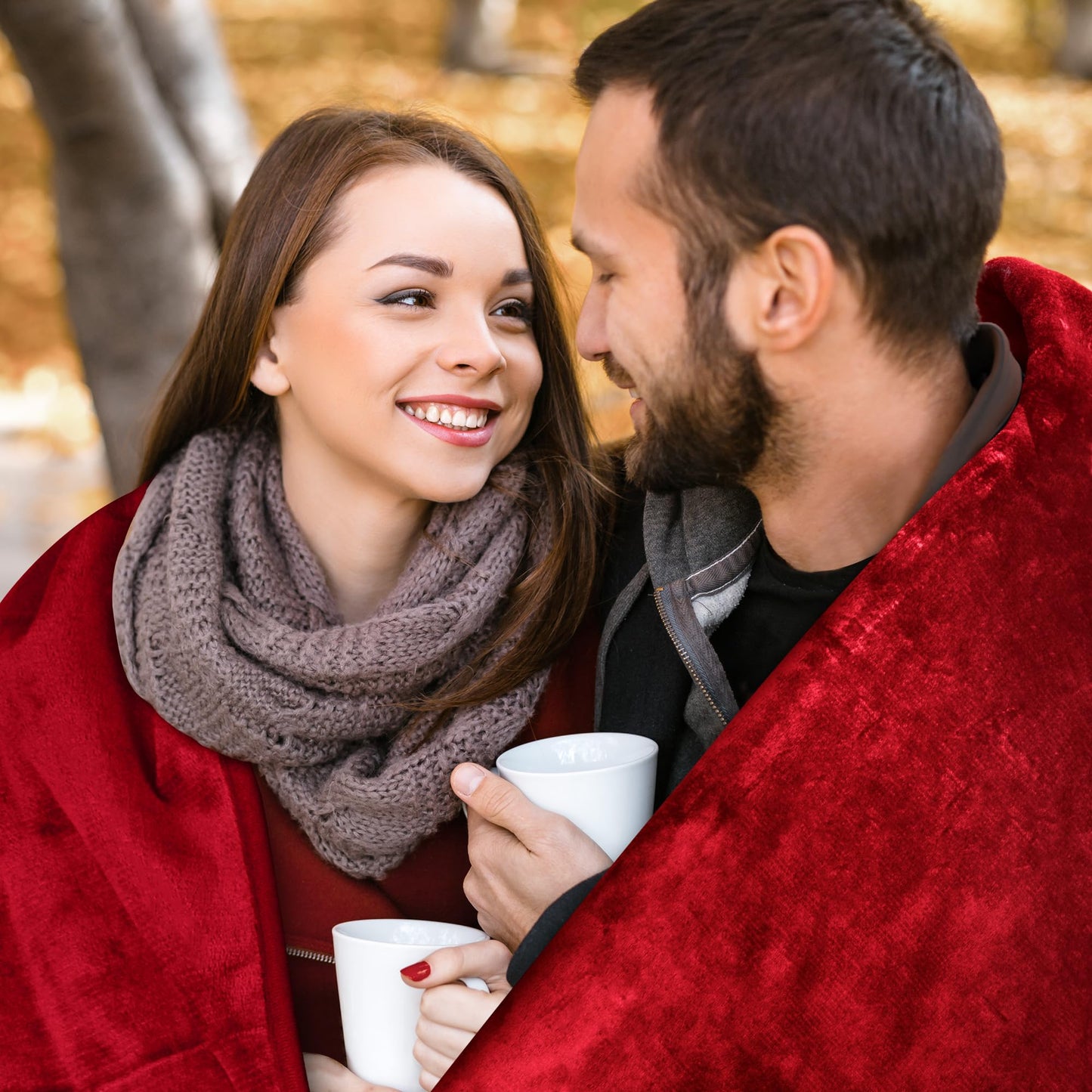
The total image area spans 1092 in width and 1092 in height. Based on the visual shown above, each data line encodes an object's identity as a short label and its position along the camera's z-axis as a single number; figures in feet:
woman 6.63
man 5.39
